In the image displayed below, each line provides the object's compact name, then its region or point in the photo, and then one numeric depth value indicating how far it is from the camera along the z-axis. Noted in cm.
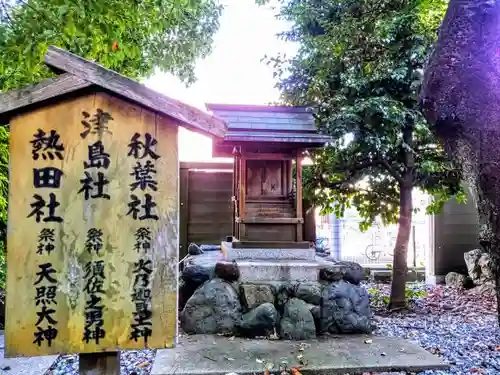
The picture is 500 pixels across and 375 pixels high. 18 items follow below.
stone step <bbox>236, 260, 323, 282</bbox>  492
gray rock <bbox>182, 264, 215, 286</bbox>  499
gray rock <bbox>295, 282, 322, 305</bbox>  475
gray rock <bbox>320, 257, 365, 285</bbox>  497
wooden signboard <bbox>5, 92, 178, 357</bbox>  198
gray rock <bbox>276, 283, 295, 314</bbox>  476
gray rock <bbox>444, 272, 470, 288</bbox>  799
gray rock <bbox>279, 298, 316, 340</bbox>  439
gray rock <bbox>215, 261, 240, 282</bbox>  483
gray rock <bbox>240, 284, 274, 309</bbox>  469
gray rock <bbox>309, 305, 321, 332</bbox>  463
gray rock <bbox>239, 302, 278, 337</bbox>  443
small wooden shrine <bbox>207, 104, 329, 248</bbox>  507
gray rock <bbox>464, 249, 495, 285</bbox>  755
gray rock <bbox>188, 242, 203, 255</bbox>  657
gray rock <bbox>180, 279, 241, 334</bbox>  456
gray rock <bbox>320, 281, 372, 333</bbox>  464
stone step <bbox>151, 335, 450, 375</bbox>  342
